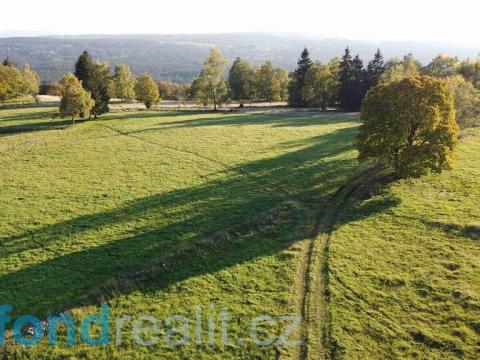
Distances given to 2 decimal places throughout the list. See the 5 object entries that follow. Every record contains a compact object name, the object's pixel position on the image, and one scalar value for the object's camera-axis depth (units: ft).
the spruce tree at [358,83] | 288.10
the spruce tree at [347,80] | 290.56
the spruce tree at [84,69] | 262.47
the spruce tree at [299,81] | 325.62
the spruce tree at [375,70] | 286.87
